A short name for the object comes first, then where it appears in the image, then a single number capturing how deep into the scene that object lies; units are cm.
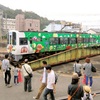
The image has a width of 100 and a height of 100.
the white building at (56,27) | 4849
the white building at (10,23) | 13000
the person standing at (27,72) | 964
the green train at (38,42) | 2081
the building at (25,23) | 9580
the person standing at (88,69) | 1006
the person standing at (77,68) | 1095
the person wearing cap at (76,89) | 587
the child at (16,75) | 1133
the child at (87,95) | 613
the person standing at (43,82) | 826
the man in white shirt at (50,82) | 764
